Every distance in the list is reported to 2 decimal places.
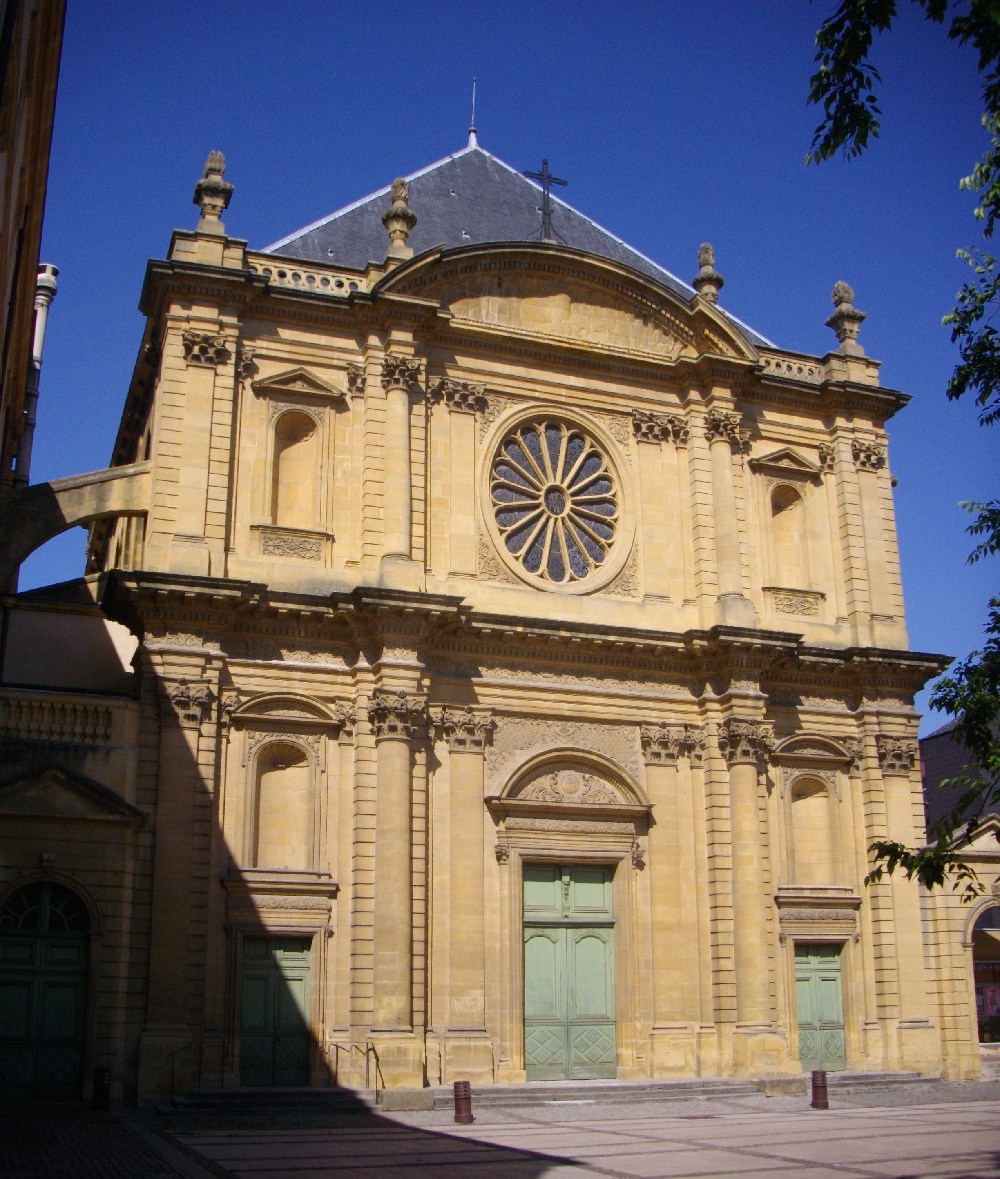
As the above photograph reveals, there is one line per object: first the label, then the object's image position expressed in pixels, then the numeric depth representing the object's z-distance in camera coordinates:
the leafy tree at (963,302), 8.42
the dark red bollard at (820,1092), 19.06
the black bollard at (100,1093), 17.48
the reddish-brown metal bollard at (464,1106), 17.12
